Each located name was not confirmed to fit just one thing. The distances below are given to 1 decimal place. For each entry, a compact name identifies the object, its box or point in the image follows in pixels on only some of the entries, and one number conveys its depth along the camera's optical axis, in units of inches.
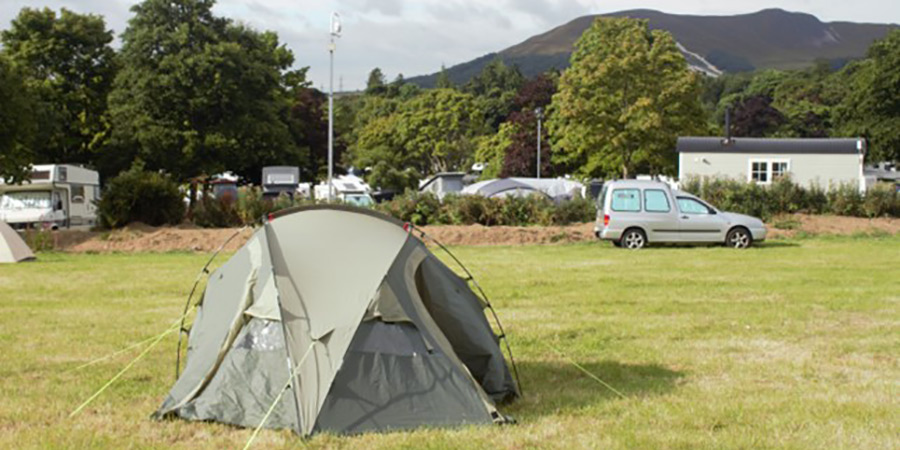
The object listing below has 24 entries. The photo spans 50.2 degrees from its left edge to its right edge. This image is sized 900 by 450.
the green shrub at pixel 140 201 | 1001.5
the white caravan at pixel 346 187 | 2047.0
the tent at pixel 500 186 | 1549.0
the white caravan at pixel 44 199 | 1157.7
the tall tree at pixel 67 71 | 1544.0
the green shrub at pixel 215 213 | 1055.6
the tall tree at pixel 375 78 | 6062.0
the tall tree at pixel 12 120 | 1075.9
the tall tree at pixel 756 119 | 3181.6
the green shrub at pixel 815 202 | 1155.9
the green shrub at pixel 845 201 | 1151.0
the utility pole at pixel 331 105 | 1130.3
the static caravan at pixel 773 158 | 1525.6
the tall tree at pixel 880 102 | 2048.5
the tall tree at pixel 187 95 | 1583.4
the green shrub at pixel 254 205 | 1048.8
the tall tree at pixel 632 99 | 1726.1
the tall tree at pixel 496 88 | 4192.9
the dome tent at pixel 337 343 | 270.8
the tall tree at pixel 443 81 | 4950.8
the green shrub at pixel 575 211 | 1117.7
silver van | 926.4
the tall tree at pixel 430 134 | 3309.5
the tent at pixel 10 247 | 815.1
